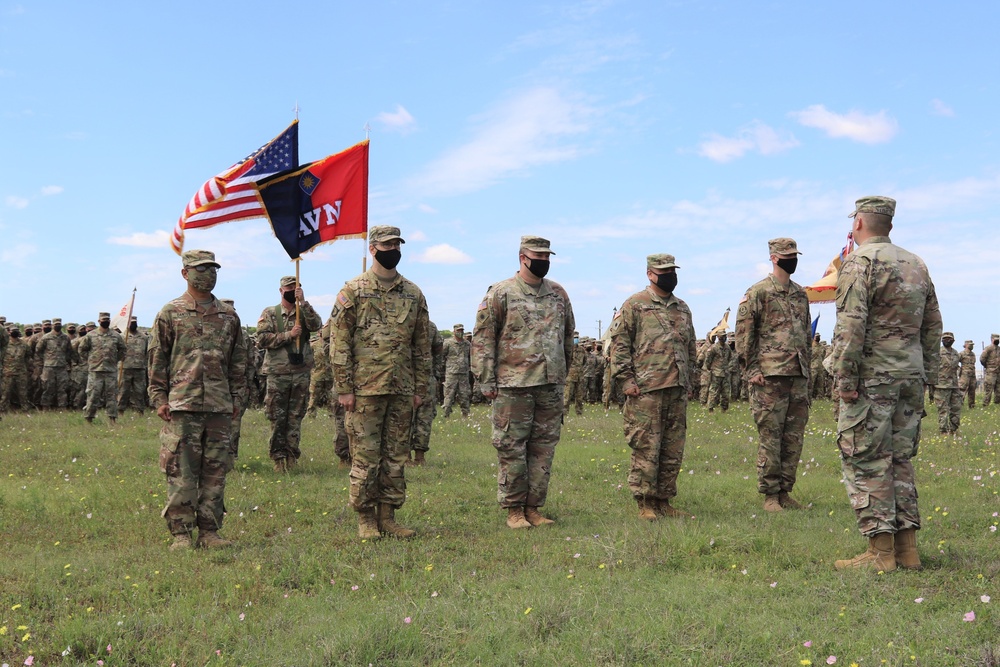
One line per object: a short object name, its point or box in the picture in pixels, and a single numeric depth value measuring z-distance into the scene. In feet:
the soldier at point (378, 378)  22.02
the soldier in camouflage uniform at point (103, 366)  56.44
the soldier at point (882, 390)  17.46
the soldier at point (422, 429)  37.68
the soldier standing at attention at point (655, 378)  24.61
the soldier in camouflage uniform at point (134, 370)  64.28
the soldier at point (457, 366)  72.23
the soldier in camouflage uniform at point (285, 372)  34.12
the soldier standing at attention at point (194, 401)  21.54
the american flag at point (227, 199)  30.27
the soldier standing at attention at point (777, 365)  25.91
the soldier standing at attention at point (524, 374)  23.54
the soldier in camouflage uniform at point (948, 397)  52.65
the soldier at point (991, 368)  88.58
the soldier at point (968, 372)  85.36
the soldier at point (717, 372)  78.18
